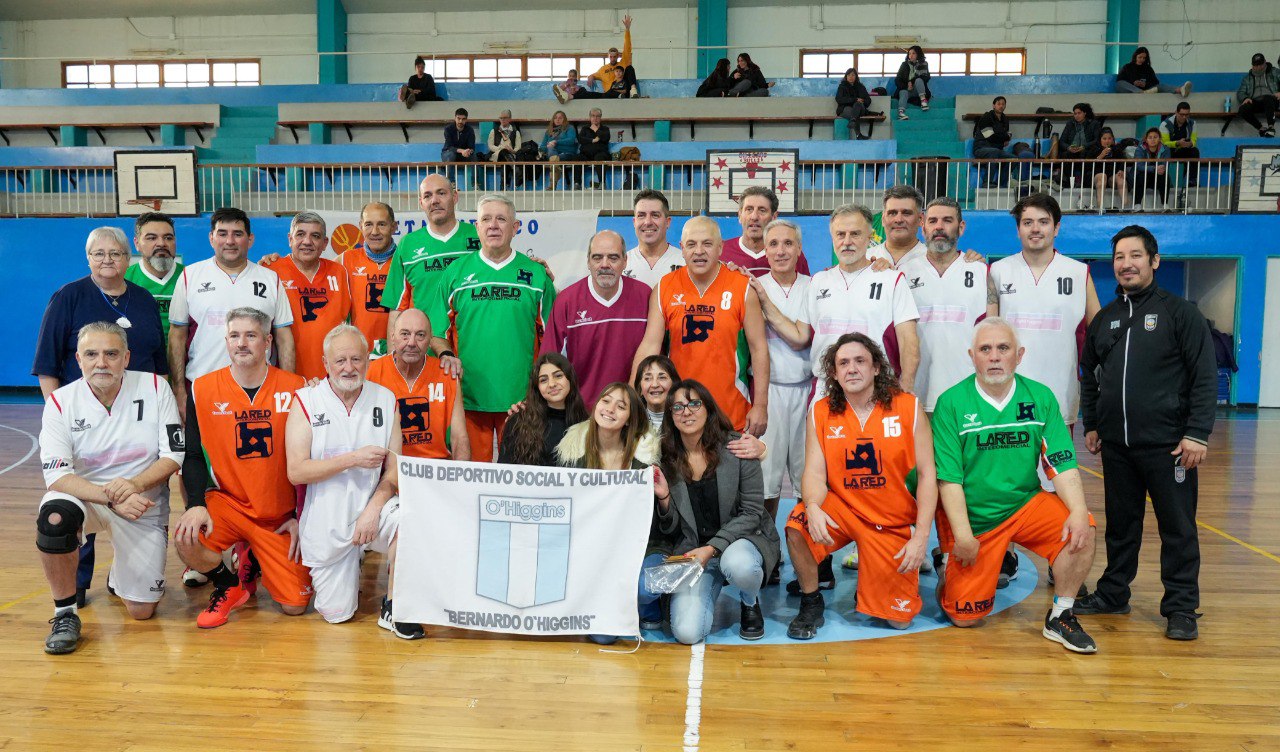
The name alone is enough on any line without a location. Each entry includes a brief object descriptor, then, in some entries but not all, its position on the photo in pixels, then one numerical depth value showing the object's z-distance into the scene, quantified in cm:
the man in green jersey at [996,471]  438
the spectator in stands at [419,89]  1856
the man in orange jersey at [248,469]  465
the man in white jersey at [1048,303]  511
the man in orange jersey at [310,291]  571
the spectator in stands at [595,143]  1566
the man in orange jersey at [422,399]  498
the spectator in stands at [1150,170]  1429
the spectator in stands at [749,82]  1833
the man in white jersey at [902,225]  530
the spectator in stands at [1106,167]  1419
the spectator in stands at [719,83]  1844
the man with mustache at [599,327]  511
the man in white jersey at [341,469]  450
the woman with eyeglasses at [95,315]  491
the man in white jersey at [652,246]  535
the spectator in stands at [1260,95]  1639
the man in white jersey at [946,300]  521
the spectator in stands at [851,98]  1733
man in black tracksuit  441
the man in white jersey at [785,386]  518
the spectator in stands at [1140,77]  1792
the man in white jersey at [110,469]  429
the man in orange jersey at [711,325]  496
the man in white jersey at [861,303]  495
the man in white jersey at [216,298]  529
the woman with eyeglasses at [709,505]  429
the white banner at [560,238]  1187
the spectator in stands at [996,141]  1525
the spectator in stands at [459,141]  1591
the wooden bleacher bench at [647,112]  1803
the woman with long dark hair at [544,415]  454
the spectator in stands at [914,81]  1803
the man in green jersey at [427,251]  562
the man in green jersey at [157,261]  551
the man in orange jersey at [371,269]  613
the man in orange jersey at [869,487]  441
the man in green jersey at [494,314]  522
